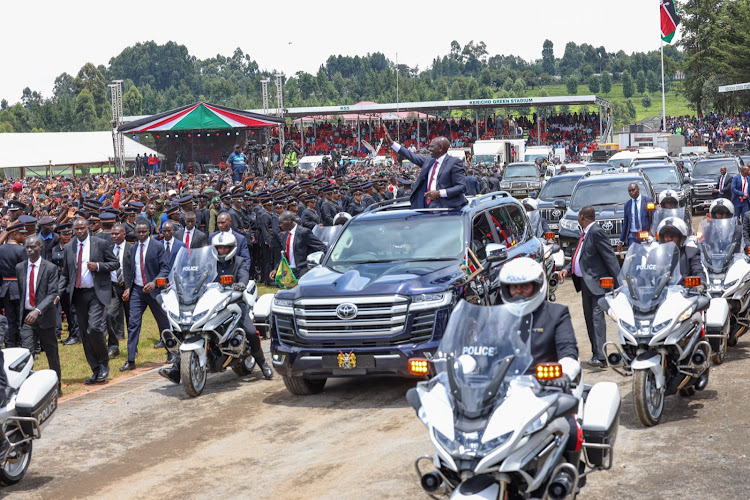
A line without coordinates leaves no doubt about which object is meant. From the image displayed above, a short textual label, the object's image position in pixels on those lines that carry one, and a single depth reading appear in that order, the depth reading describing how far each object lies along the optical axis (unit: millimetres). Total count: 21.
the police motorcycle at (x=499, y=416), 5508
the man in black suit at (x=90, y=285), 12672
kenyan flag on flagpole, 64312
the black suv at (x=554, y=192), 25016
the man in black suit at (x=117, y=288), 13392
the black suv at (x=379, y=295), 10227
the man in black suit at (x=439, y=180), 13031
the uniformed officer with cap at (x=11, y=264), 12688
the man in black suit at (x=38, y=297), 11250
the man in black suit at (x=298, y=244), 14992
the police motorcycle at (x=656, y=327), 8852
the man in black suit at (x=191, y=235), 13844
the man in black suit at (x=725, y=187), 24922
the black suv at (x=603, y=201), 20266
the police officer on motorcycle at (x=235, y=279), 11750
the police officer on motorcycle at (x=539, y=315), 6316
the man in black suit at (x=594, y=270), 11438
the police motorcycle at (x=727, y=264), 11828
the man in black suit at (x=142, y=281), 13414
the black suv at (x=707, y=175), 33438
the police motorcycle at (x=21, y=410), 8141
